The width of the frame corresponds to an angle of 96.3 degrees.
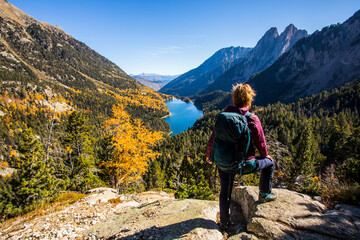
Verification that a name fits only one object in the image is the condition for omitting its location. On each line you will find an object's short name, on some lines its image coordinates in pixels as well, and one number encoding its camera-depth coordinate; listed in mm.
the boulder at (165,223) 4083
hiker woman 3254
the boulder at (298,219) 3197
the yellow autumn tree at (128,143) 13406
